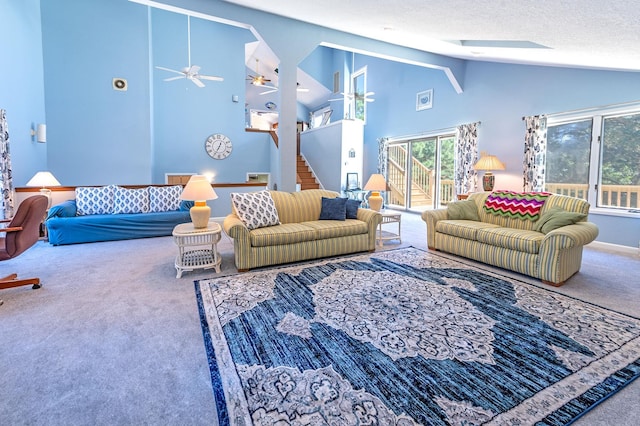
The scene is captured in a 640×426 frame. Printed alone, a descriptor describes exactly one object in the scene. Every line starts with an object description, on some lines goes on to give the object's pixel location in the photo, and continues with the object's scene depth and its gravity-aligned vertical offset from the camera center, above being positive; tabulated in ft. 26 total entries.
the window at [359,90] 34.60 +10.29
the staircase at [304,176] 33.19 +1.01
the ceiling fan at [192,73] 21.01 +7.14
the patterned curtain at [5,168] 15.92 +0.70
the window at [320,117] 40.01 +8.69
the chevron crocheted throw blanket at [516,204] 13.67 -0.66
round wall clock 28.81 +3.44
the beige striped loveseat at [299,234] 12.34 -1.92
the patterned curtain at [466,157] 22.80 +2.12
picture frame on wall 26.71 +7.17
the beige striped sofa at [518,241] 11.04 -1.96
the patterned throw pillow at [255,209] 13.20 -0.97
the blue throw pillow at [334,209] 15.21 -1.04
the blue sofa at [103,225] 16.43 -2.13
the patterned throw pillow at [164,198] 19.74 -0.81
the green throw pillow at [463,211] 15.61 -1.09
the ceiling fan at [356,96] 27.45 +7.54
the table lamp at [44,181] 17.62 +0.11
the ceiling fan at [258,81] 32.68 +10.36
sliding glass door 26.78 +1.29
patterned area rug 5.36 -3.44
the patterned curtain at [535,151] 18.92 +2.15
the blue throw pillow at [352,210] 15.71 -1.10
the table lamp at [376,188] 16.55 -0.05
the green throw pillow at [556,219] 12.02 -1.10
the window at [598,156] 16.17 +1.74
